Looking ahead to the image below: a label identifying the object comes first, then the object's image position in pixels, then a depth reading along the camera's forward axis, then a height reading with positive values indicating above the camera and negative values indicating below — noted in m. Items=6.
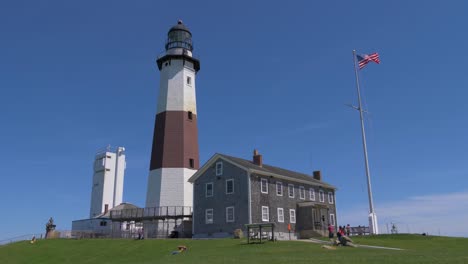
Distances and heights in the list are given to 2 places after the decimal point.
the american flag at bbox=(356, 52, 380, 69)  40.25 +16.52
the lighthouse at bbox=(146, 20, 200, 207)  44.94 +11.49
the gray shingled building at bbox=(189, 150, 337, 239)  38.56 +3.59
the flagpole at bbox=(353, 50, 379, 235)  37.09 +2.27
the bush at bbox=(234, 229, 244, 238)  34.54 +0.49
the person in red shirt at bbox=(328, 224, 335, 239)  30.75 +0.39
